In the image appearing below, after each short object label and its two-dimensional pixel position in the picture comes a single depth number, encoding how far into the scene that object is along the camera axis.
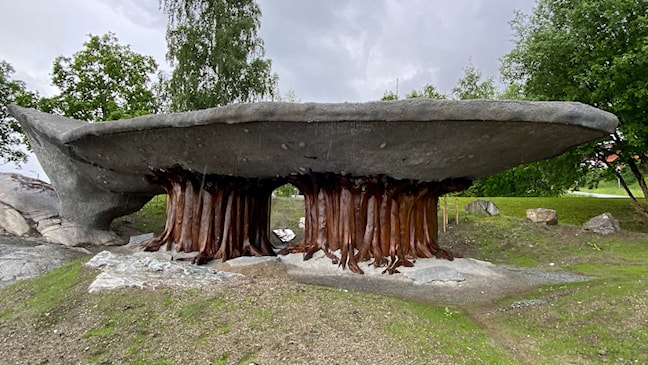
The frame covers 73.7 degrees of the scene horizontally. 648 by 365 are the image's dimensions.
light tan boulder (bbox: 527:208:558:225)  13.45
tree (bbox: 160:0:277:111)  20.22
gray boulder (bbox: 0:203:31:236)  10.07
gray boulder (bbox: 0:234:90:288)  6.07
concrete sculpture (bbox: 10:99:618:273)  4.82
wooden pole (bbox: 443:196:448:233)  13.68
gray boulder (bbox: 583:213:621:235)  12.17
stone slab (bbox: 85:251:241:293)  4.23
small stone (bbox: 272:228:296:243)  13.34
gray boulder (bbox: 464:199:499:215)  15.36
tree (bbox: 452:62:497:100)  33.81
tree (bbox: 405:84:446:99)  30.48
